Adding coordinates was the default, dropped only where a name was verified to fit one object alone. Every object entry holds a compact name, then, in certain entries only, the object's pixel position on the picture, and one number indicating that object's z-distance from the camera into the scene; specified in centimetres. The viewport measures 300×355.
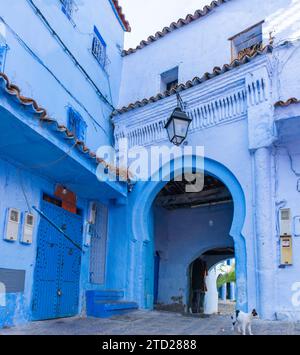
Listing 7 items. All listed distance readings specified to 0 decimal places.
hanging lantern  691
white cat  555
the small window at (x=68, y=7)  877
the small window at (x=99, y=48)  1013
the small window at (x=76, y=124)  865
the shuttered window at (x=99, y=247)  884
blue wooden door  705
